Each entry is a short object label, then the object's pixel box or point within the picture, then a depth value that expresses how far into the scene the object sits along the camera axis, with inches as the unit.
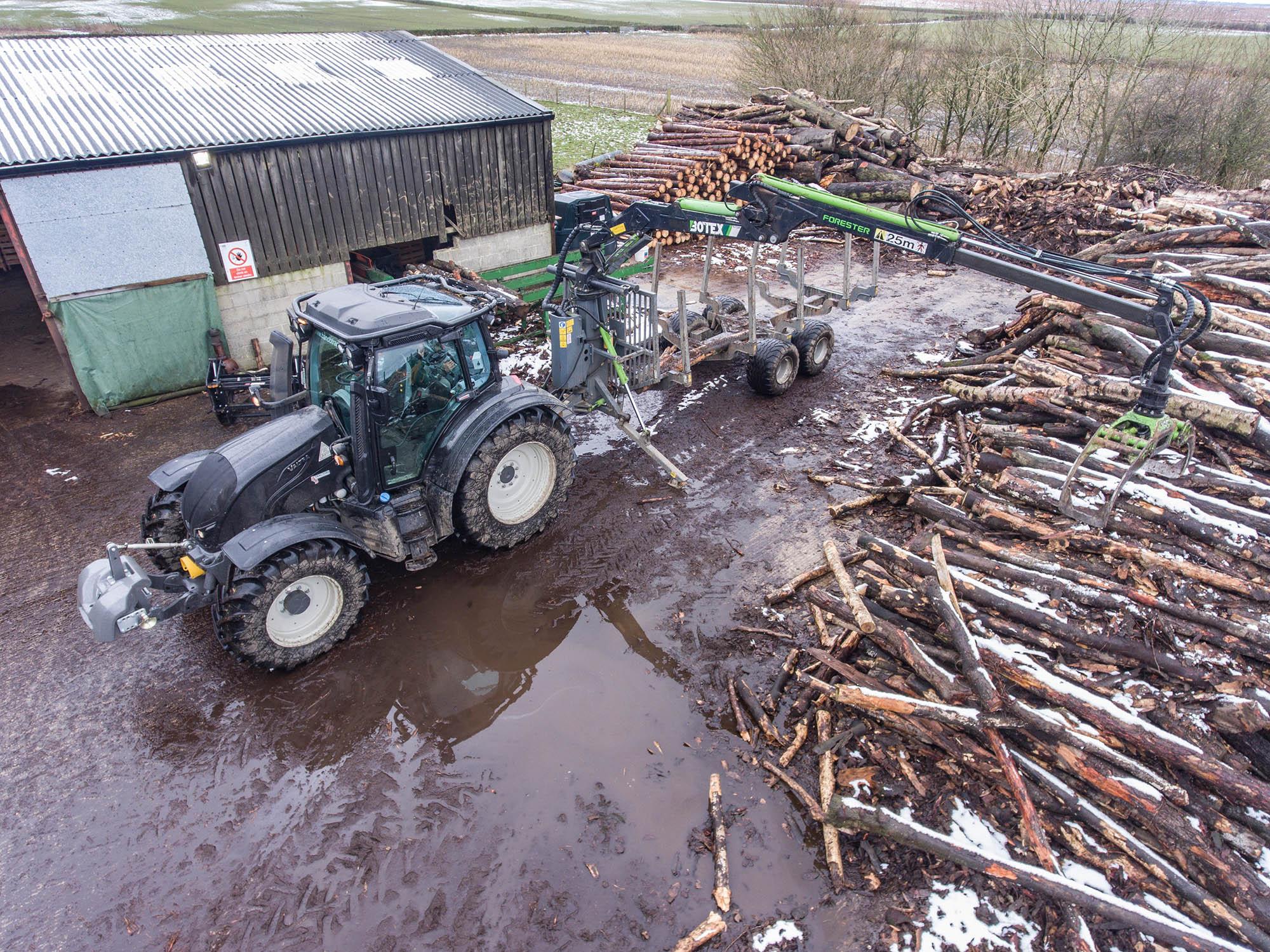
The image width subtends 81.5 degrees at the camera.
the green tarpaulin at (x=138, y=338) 385.7
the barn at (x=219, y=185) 375.9
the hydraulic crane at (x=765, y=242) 242.8
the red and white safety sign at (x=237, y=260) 421.4
